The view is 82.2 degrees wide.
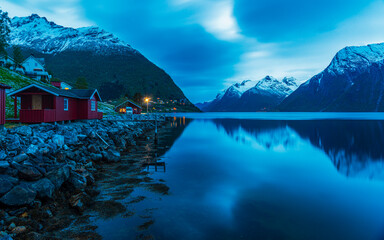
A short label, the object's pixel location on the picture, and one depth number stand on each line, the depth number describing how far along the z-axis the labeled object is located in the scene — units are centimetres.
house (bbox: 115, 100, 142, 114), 7794
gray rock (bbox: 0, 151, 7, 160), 1198
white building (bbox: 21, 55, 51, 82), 8012
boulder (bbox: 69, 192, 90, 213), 1057
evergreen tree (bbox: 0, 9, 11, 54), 5106
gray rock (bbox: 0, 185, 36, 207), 914
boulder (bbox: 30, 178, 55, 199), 1037
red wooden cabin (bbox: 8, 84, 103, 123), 2266
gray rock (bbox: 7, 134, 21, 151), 1363
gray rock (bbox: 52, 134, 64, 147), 1808
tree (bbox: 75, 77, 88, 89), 9061
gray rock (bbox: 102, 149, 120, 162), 1966
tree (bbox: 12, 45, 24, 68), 8234
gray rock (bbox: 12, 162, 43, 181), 1101
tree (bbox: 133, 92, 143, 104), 12468
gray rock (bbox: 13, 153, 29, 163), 1218
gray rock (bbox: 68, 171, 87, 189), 1234
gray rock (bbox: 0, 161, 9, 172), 1072
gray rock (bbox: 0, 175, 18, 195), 942
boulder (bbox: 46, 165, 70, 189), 1154
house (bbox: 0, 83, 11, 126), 1792
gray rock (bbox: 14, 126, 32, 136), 1694
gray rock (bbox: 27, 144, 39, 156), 1370
